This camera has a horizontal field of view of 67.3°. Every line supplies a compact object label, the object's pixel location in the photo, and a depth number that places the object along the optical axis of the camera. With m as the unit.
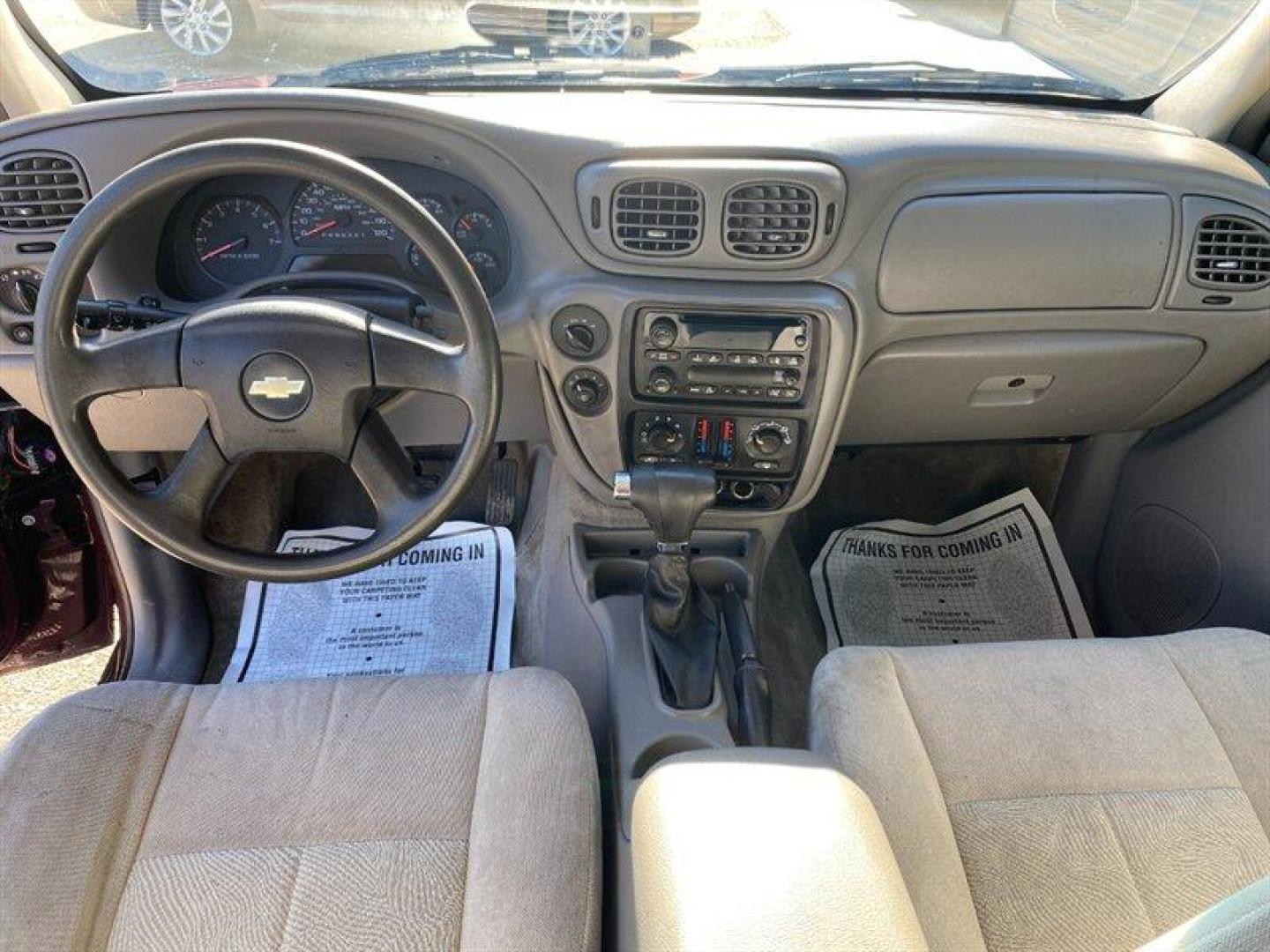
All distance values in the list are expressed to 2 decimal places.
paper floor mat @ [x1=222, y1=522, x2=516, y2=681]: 1.59
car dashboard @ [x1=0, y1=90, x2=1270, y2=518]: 1.17
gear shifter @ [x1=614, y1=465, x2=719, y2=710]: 1.11
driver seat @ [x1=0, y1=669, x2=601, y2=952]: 0.87
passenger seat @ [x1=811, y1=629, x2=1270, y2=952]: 0.92
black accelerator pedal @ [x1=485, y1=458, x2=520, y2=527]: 1.85
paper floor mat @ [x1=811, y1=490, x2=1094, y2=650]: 1.76
